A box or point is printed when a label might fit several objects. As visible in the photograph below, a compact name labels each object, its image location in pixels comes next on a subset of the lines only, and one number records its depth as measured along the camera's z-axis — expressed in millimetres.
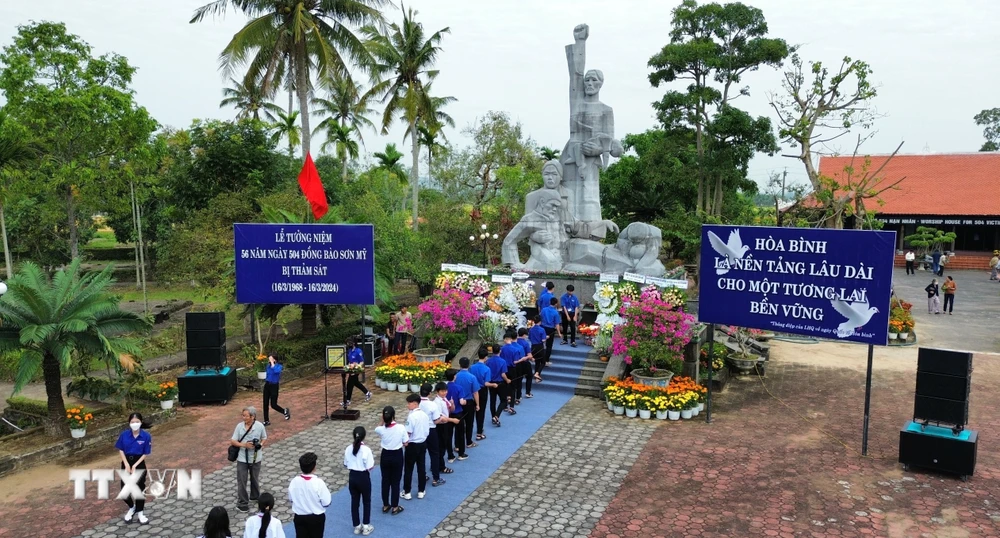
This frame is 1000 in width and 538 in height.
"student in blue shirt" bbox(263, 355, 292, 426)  12531
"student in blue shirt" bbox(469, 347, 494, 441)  11148
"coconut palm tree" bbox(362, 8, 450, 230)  30188
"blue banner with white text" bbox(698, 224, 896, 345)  10781
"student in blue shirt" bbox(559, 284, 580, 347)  16672
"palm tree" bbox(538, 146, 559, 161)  41781
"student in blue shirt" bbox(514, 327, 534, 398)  13391
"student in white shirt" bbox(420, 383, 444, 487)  9250
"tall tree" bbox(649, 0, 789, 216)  28188
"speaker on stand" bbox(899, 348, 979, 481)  9984
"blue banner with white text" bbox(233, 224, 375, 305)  14250
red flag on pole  16016
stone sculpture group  20078
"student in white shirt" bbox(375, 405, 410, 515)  8453
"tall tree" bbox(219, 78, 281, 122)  39781
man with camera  8719
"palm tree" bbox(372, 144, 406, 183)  41906
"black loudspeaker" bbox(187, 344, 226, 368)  14555
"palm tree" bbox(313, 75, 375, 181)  41719
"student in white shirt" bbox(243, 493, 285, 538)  6066
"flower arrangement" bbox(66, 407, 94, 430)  11625
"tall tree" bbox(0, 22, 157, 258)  20406
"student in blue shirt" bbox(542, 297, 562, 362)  15656
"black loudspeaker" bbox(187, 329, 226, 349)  14555
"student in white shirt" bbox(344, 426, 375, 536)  7875
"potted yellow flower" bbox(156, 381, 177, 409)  13625
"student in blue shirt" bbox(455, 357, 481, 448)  10430
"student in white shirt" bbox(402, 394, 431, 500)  8945
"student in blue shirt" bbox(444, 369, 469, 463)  10273
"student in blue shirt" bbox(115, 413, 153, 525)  8688
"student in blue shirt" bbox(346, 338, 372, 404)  13648
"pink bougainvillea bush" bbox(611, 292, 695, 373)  13695
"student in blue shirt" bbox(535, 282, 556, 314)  16422
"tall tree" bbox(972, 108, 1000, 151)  57925
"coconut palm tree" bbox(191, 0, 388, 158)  22875
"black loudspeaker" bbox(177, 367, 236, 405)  14242
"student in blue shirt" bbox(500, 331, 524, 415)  12867
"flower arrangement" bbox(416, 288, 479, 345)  15874
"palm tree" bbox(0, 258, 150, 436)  11172
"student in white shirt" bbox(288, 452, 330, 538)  6973
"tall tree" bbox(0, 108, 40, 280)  15023
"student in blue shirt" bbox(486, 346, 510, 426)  11992
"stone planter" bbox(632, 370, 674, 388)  13641
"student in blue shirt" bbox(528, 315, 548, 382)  14578
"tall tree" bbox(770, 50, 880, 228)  22656
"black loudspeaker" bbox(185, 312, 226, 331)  14555
